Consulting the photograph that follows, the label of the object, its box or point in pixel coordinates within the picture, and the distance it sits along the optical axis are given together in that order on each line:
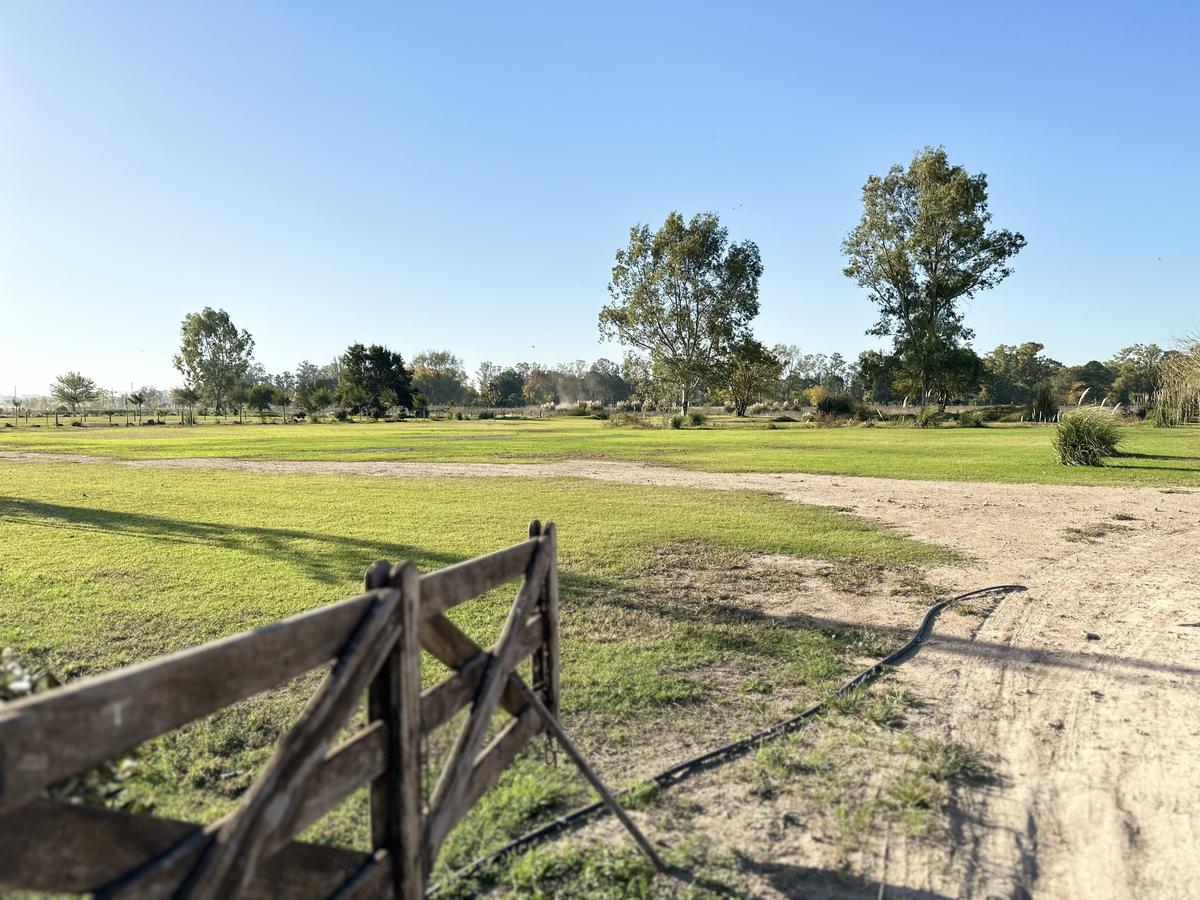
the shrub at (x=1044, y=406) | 59.19
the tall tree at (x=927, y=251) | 56.34
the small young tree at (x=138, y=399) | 96.90
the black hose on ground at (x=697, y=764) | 3.90
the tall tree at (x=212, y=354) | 106.06
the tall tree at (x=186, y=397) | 105.00
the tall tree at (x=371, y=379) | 97.69
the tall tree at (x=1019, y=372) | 109.69
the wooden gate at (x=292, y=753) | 1.66
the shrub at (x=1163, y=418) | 43.94
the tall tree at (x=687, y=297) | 66.06
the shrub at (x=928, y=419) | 52.91
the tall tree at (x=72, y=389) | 86.81
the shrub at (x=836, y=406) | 60.44
